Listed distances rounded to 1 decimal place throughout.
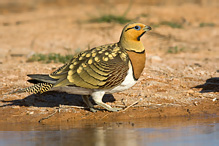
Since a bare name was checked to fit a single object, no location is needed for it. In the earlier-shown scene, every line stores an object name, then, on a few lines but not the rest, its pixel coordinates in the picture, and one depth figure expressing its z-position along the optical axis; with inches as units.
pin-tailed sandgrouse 498.6
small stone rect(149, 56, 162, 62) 741.3
